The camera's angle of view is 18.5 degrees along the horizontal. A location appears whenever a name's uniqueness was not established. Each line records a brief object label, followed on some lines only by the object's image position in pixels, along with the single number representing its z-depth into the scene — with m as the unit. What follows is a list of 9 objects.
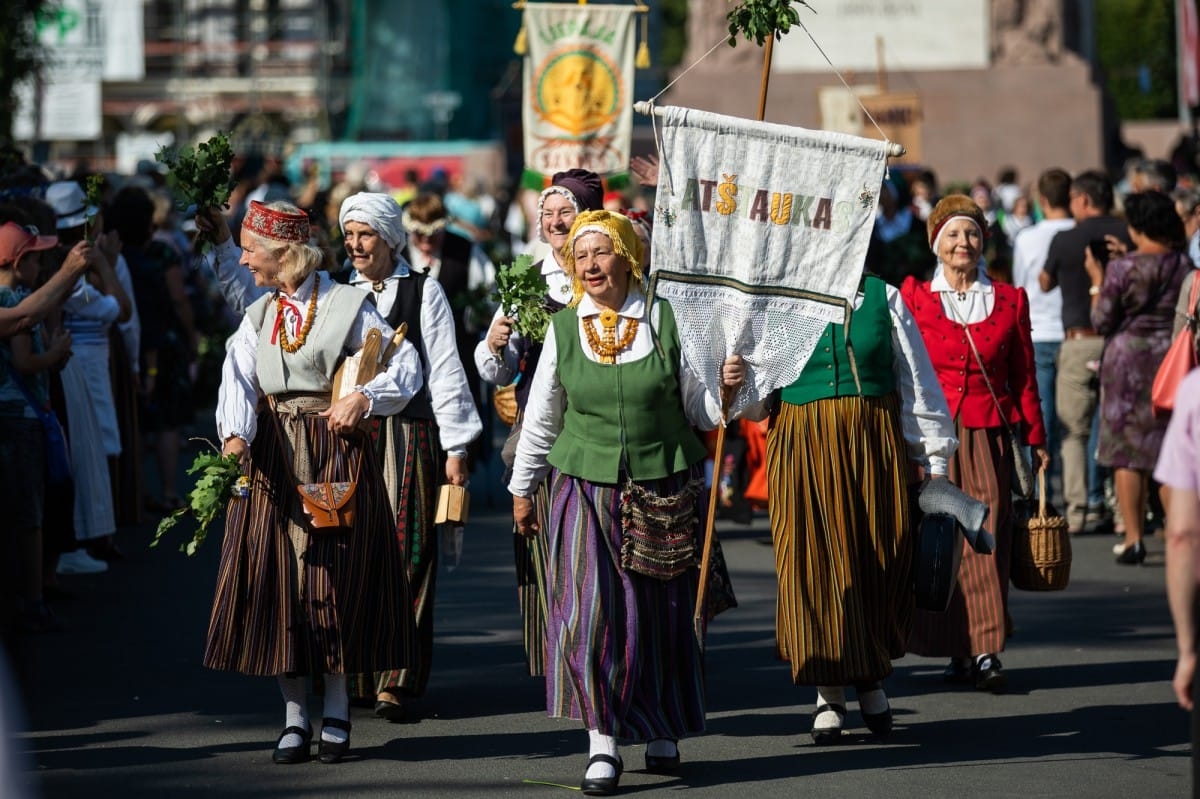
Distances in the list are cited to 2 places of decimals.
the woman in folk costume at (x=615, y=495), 11.68
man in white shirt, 23.46
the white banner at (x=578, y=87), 24.31
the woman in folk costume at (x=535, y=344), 13.73
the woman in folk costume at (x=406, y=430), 13.91
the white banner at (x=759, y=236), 12.01
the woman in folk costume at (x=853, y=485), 12.72
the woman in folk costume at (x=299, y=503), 12.10
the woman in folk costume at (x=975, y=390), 14.74
